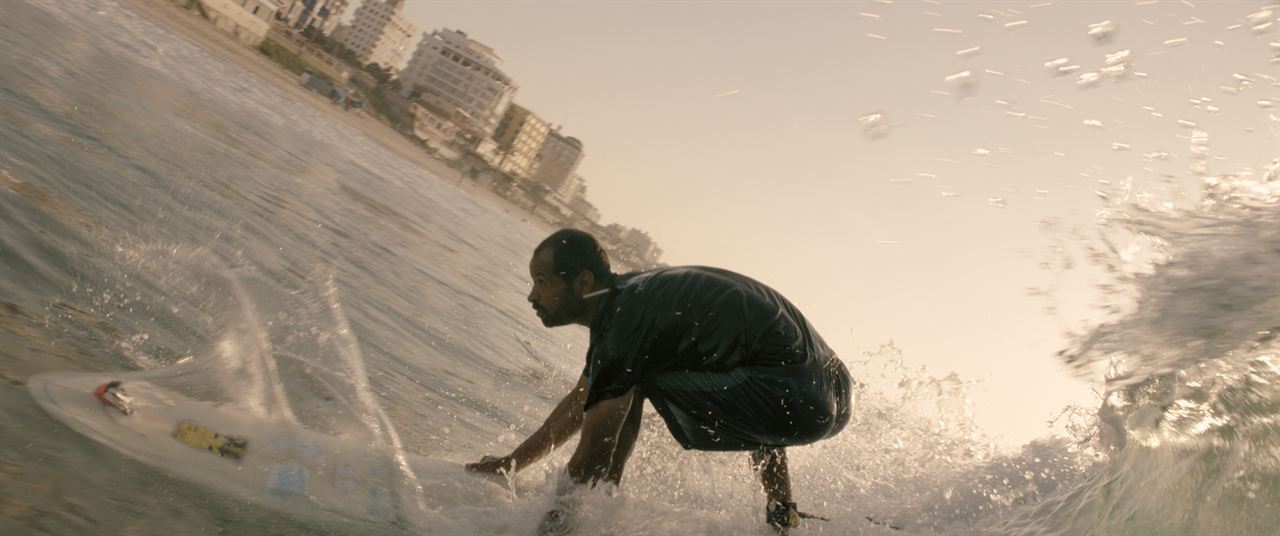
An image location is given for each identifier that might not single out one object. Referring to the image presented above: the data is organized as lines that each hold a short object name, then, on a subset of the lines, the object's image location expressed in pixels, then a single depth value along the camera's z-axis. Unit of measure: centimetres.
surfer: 288
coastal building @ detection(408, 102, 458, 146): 8844
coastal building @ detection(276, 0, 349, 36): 11121
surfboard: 276
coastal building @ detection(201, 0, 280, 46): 6600
